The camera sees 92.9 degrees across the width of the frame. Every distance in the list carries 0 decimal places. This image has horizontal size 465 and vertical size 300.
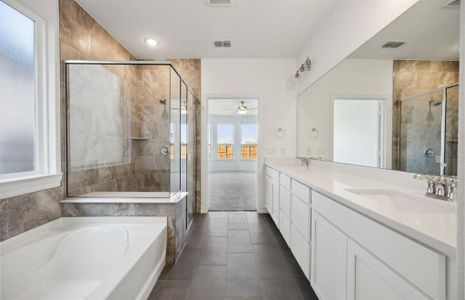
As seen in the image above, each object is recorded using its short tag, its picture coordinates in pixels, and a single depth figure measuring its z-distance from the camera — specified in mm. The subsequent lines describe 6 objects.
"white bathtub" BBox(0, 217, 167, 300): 1479
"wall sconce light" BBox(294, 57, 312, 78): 3091
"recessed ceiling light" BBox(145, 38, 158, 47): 3182
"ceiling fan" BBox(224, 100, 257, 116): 6916
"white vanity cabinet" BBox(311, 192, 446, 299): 738
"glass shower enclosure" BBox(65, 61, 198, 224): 2441
